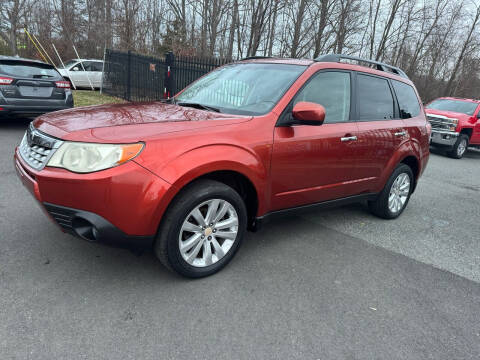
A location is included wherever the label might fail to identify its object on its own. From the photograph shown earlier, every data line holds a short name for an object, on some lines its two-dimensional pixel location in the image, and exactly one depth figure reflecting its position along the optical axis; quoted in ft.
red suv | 7.50
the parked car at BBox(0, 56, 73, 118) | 21.79
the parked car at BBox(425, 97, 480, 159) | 36.27
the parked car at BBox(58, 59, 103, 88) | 53.62
